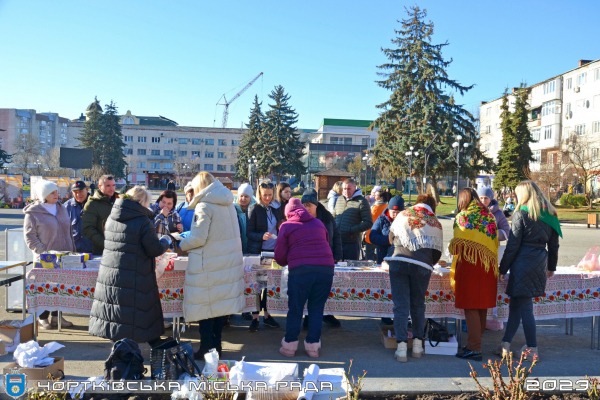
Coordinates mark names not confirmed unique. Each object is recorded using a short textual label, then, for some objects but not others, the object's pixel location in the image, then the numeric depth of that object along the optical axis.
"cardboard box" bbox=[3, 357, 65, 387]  3.73
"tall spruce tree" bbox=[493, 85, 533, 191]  46.53
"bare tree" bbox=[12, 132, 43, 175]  72.19
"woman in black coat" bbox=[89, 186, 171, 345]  4.23
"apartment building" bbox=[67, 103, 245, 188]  94.31
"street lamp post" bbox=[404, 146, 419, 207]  35.31
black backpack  3.74
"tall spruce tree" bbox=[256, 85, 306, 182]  53.62
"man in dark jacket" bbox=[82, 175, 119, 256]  5.88
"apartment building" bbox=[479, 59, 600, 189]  48.00
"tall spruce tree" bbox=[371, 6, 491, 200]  36.16
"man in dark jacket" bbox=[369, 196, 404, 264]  5.70
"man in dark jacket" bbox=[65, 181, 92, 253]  6.37
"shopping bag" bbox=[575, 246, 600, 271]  5.65
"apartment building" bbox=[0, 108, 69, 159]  100.44
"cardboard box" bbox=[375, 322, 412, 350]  5.05
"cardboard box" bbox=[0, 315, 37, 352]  4.83
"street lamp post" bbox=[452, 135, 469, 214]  33.93
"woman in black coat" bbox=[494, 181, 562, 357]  4.66
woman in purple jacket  4.63
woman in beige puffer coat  4.43
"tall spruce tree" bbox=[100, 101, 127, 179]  62.16
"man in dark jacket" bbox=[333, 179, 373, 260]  6.88
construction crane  137.88
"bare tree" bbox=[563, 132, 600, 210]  36.69
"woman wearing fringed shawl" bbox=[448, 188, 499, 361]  4.77
